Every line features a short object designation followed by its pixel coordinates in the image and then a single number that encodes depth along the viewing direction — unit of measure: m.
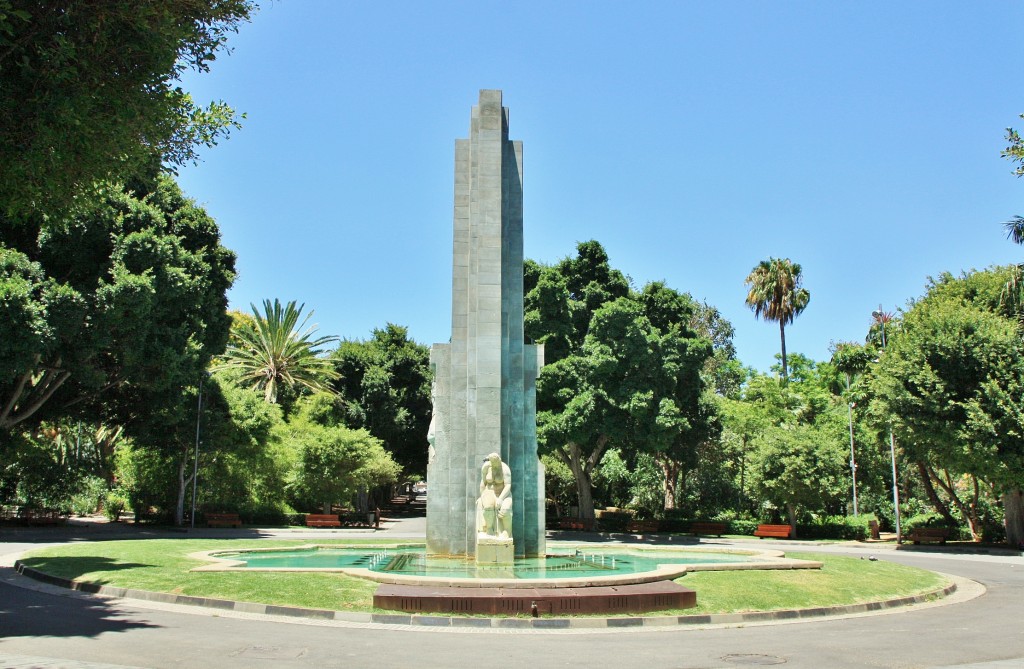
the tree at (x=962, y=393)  34.56
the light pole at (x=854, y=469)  46.83
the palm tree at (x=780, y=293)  69.50
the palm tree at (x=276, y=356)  60.06
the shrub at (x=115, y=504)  47.12
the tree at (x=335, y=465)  48.94
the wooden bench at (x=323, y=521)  47.78
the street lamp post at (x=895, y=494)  40.25
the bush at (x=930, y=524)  43.22
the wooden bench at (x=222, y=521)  44.94
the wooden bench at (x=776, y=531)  44.91
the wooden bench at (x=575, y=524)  48.17
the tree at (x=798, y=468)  43.09
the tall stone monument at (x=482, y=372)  22.47
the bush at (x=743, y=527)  47.03
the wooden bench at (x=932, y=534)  40.22
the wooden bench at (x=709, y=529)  46.12
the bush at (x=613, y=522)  49.22
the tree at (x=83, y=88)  11.64
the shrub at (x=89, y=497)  47.03
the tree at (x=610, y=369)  42.19
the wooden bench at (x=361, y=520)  49.19
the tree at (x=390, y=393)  63.81
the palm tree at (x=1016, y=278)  22.19
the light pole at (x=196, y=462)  41.91
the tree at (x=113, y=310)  28.80
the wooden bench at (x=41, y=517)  40.25
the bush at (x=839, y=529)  45.03
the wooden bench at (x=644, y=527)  47.62
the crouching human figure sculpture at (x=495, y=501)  20.69
